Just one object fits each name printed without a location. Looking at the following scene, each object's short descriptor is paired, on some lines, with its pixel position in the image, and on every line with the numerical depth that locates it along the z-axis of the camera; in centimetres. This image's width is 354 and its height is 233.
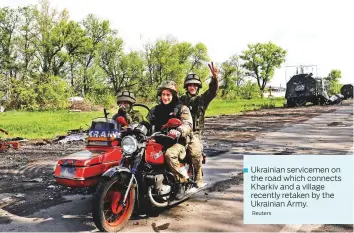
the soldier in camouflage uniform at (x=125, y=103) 538
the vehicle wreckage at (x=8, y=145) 903
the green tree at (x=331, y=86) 2840
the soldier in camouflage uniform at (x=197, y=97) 489
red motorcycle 350
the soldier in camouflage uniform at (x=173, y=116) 411
